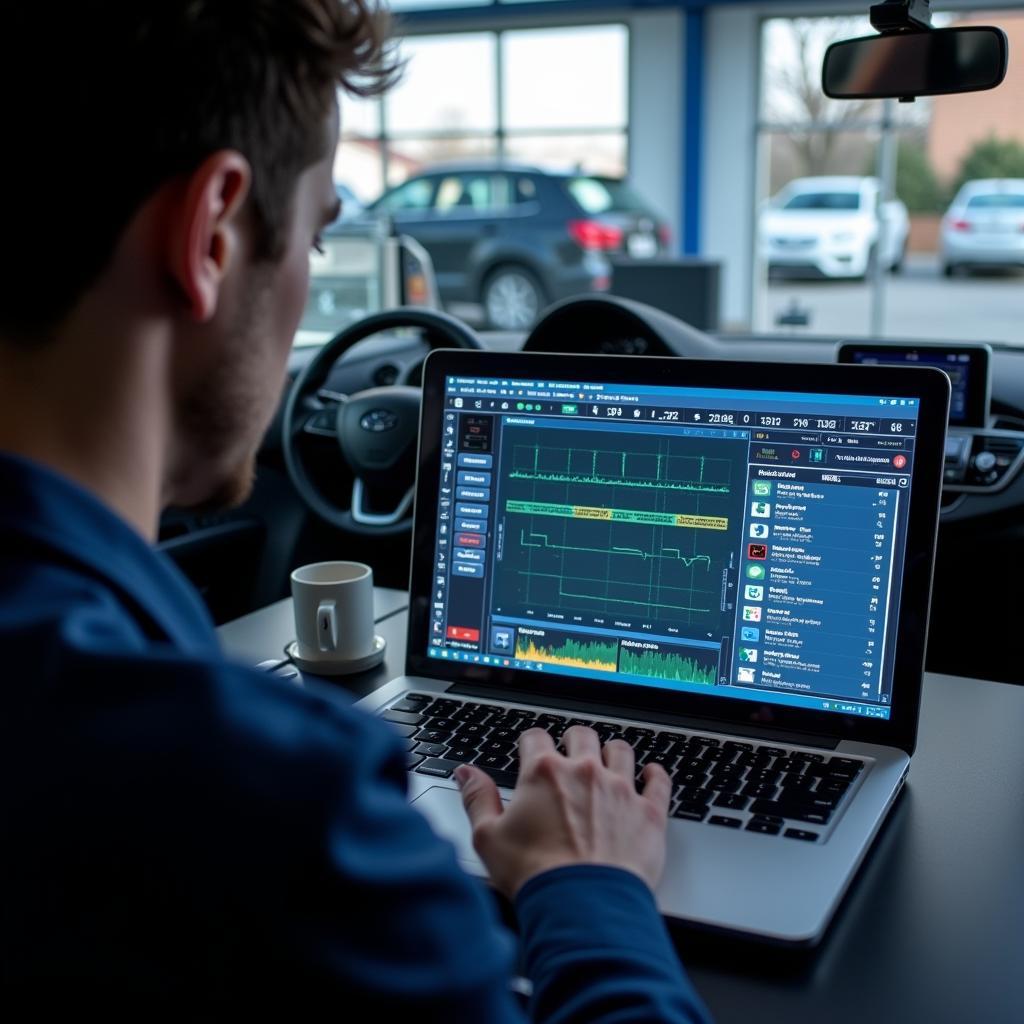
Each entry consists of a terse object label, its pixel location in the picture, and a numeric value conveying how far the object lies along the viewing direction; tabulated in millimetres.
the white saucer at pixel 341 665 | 1324
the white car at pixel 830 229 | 9867
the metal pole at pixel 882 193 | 9098
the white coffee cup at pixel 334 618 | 1319
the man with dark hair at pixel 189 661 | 469
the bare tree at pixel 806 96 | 9336
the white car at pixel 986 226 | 9734
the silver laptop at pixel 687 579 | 1026
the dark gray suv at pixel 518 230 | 8383
